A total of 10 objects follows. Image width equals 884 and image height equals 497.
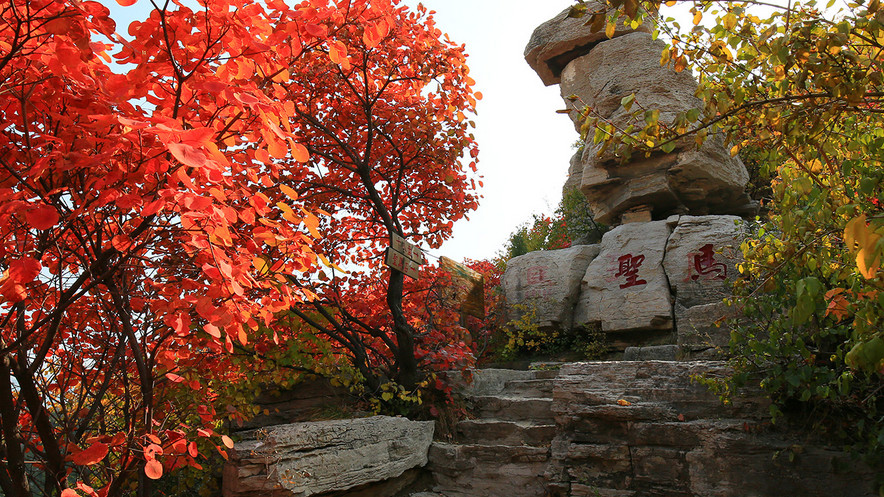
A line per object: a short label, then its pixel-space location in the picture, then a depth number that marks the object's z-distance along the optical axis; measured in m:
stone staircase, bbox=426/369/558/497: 4.61
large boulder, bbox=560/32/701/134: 10.72
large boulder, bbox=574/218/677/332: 9.48
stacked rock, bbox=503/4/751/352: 9.43
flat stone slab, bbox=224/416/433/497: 3.62
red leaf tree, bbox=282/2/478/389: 5.04
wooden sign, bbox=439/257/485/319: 10.50
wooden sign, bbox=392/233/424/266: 5.18
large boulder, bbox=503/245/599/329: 10.55
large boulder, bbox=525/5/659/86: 11.93
